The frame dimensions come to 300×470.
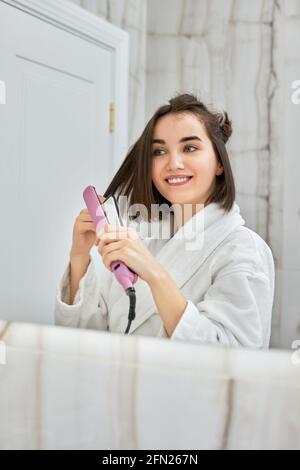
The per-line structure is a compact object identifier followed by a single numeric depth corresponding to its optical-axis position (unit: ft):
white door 2.49
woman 2.12
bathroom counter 1.82
